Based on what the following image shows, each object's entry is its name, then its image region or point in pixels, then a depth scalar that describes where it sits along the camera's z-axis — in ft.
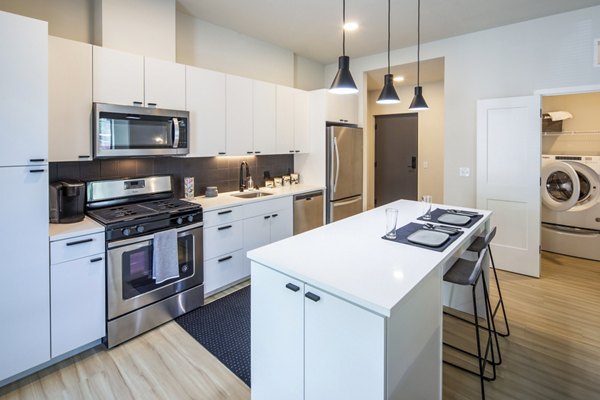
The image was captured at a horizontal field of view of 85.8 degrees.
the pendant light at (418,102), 10.46
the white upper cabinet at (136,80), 8.32
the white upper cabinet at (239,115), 11.59
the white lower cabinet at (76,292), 7.00
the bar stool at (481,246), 7.23
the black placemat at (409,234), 6.05
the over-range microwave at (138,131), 8.33
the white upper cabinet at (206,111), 10.43
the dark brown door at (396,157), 20.95
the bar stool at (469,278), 6.39
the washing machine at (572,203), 13.75
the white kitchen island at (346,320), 4.11
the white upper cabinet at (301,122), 14.42
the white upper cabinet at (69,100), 7.59
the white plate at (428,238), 6.16
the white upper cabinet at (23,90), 6.12
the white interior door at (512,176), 11.93
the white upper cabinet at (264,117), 12.60
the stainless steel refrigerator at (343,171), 14.57
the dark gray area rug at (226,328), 7.47
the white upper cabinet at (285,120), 13.61
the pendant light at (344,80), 7.63
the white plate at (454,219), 7.75
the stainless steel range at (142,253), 7.84
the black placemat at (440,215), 7.73
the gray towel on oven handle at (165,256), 8.47
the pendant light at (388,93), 9.31
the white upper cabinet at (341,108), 14.61
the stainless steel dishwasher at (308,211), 13.42
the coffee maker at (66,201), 7.72
